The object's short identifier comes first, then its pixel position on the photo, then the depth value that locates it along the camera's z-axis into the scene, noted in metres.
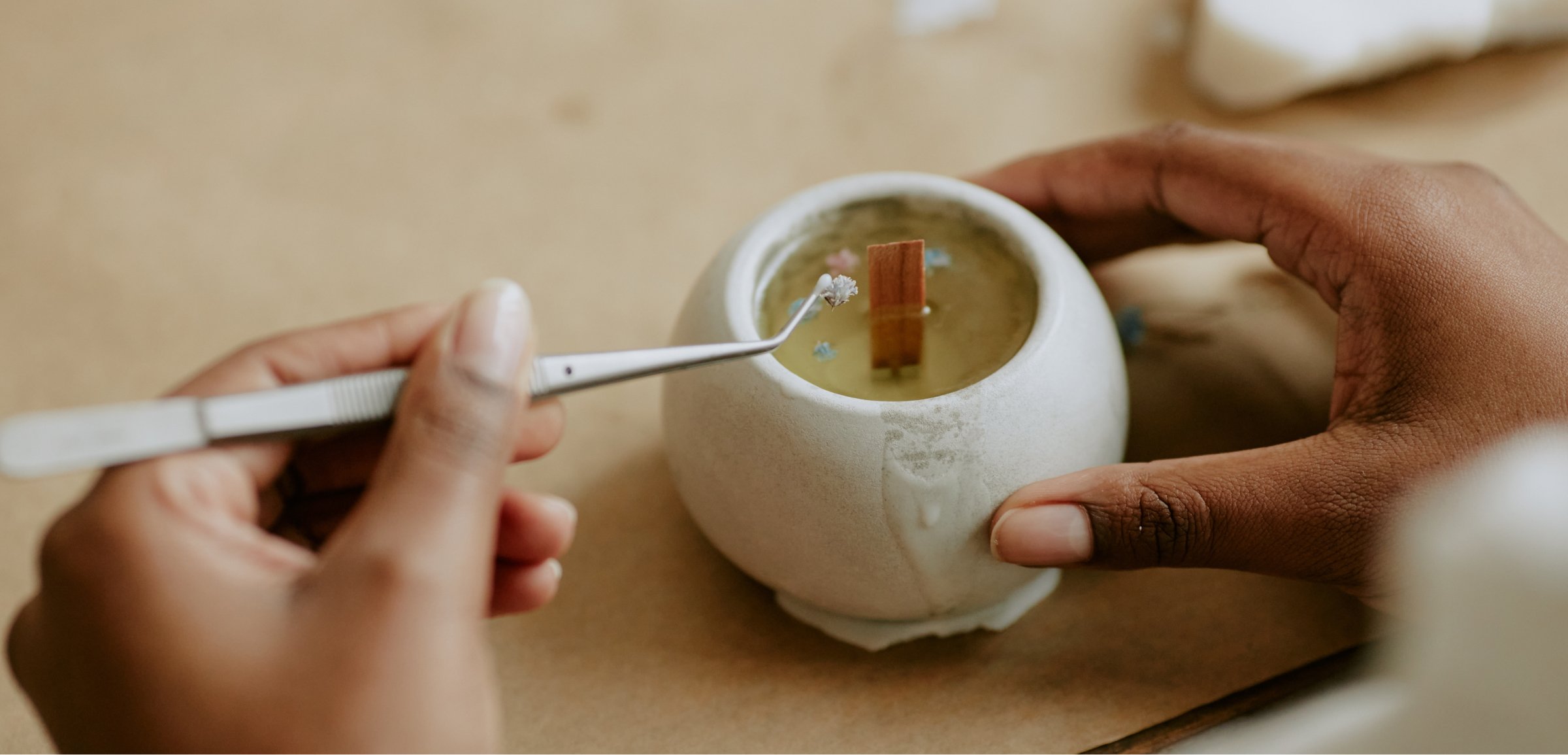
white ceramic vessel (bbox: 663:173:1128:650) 0.41
